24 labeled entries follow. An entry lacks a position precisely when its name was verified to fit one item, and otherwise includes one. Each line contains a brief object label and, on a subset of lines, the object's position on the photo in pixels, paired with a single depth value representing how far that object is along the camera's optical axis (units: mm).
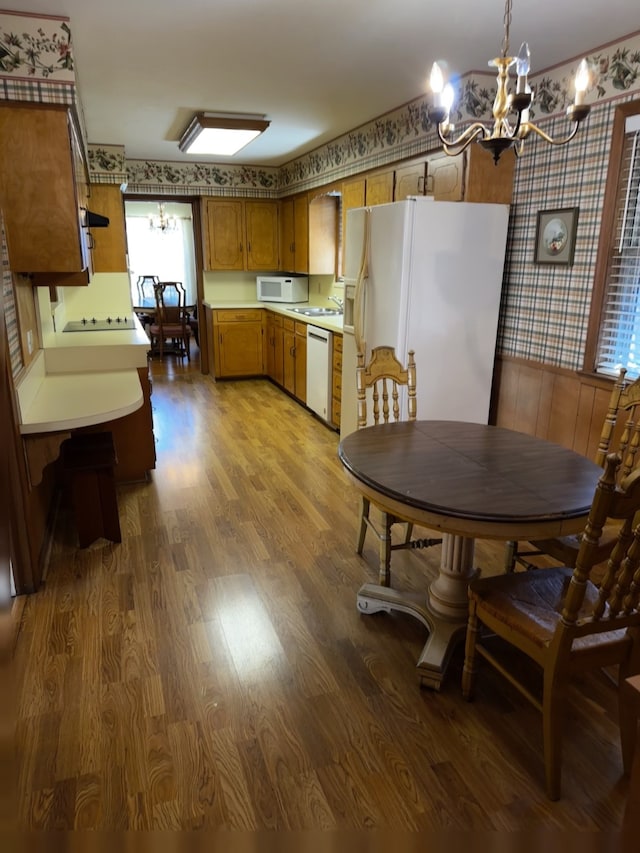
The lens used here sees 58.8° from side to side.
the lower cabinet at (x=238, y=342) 6770
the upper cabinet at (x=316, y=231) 6098
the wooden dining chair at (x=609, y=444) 2127
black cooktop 4579
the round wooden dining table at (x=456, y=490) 1685
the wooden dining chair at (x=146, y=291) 10078
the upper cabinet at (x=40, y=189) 2631
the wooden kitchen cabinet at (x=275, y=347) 6398
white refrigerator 3363
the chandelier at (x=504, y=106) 1675
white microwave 6867
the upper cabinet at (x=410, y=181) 3805
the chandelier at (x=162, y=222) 9797
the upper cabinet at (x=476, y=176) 3375
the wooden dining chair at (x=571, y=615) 1375
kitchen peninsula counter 2576
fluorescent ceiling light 4281
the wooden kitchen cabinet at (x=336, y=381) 4766
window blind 2807
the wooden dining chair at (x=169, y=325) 8203
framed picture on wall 3125
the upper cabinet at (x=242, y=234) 6816
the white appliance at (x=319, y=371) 4996
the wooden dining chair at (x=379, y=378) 2748
